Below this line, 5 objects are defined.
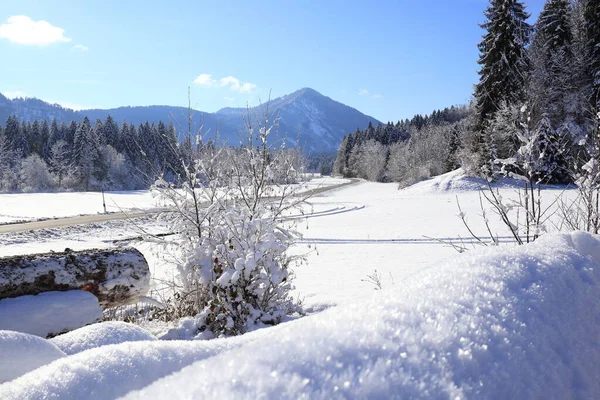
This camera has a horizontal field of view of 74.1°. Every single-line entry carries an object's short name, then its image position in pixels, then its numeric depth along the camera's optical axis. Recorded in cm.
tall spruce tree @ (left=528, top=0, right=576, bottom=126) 2909
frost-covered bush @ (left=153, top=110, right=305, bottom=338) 438
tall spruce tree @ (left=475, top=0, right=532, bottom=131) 2747
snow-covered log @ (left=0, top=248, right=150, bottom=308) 453
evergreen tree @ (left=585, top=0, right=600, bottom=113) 2727
